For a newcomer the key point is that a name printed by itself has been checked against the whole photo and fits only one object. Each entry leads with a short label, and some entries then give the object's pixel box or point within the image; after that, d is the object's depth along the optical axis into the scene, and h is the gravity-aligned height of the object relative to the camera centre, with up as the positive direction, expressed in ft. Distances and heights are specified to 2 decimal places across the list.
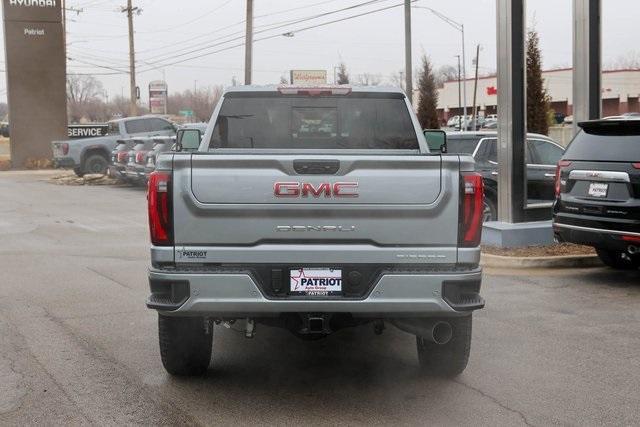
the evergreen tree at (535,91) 101.42 +6.73
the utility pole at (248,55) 109.29 +12.50
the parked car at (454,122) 229.49 +7.10
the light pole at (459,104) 219.69 +13.86
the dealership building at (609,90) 223.30 +14.95
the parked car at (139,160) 79.82 -0.87
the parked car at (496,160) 44.29 -0.87
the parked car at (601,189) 28.76 -1.65
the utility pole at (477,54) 249.55 +27.64
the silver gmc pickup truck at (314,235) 16.53 -1.76
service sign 119.24 +3.27
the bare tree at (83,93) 455.63 +34.89
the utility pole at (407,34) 94.07 +12.80
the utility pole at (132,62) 158.20 +17.11
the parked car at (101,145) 95.86 +0.87
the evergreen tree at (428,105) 156.97 +7.94
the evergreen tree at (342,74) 192.71 +18.27
